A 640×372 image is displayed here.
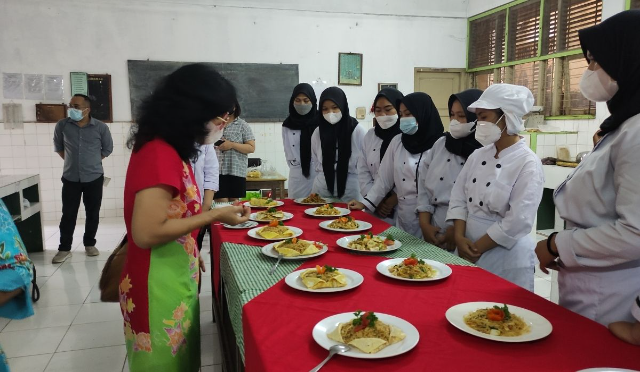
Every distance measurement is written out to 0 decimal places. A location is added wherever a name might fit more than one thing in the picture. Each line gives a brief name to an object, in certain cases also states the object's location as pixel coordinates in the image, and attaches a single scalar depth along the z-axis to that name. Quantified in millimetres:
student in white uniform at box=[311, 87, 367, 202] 3594
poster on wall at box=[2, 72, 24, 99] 6227
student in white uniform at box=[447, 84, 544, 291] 2076
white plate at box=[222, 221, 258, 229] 2510
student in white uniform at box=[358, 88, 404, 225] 3188
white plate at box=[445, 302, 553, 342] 1152
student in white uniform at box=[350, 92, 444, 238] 2891
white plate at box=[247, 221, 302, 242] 2235
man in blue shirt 4859
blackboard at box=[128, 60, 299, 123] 6834
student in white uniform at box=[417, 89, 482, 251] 2529
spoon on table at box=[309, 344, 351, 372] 1095
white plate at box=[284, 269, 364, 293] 1517
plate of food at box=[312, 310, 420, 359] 1104
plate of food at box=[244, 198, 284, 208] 3091
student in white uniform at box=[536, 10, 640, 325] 1332
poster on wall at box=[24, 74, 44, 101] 6285
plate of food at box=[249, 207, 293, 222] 2652
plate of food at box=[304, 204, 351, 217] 2772
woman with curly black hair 1479
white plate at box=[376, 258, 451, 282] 1622
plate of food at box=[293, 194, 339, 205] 3223
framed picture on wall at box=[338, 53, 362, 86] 7219
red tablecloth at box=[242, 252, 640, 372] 1073
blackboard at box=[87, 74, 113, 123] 6461
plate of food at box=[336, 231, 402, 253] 2002
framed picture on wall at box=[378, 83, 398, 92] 7394
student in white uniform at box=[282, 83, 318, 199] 4082
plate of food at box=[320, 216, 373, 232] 2416
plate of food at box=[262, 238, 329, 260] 1902
